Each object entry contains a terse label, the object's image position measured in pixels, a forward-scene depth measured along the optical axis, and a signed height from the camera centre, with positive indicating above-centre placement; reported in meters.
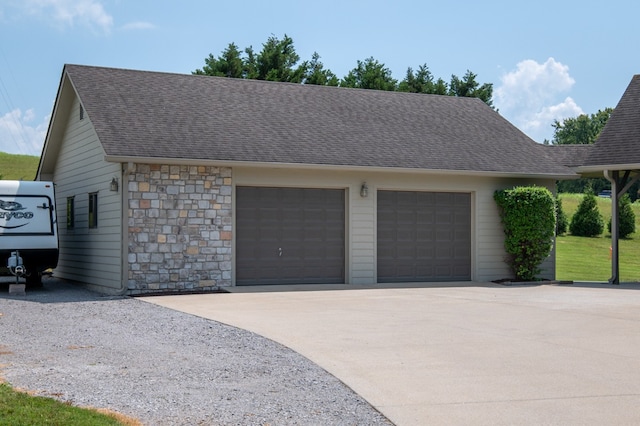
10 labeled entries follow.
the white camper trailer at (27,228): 16.61 -0.09
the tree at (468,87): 45.41 +7.89
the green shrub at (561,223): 38.22 +0.06
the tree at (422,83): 44.14 +7.99
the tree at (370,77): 42.44 +8.09
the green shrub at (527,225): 18.69 -0.02
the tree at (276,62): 40.56 +8.48
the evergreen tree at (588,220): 38.00 +0.21
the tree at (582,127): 83.67 +10.59
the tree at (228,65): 40.09 +8.10
